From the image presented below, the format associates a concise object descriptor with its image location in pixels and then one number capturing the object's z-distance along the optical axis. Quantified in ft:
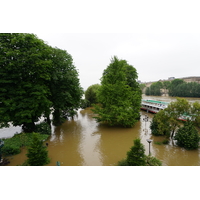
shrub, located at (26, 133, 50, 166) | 29.99
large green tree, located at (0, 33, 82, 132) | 39.47
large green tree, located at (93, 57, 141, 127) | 59.11
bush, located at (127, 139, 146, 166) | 27.63
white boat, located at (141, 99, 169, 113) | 100.22
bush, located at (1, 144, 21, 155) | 37.02
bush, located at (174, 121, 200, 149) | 39.01
